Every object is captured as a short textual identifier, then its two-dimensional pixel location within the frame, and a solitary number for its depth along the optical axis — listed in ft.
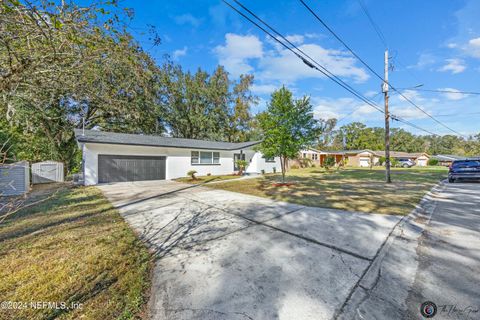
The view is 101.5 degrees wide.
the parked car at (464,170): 37.40
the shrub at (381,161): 123.24
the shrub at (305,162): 96.45
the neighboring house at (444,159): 149.83
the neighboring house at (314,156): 95.10
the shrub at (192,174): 46.37
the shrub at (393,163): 110.15
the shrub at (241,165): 57.98
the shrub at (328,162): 81.59
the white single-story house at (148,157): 39.93
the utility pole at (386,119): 38.48
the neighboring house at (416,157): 149.59
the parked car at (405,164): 121.67
